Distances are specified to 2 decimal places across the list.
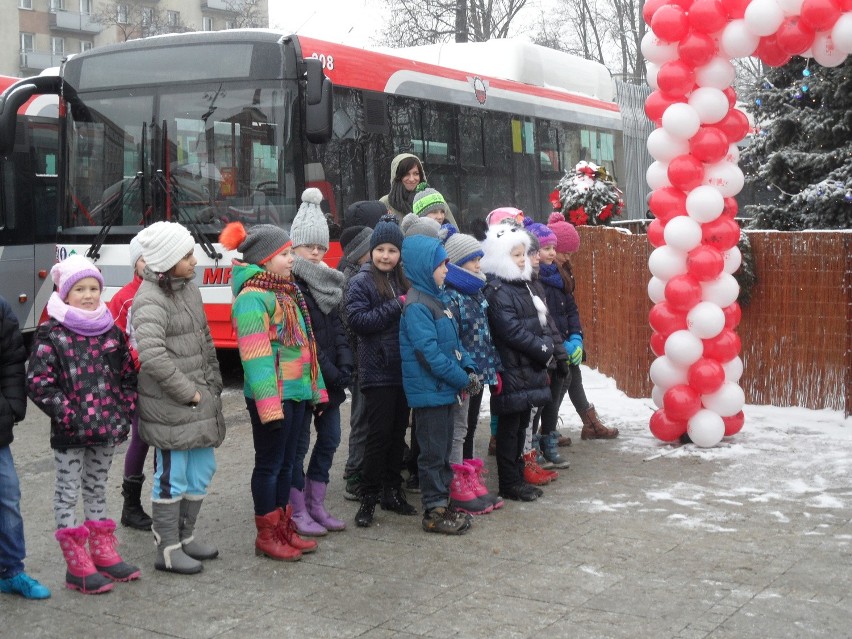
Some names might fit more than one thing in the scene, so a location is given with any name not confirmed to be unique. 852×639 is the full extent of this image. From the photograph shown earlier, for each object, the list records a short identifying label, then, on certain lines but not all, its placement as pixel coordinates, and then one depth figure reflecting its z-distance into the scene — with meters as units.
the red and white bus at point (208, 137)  11.08
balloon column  8.02
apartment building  58.31
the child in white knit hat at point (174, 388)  5.52
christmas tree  11.80
